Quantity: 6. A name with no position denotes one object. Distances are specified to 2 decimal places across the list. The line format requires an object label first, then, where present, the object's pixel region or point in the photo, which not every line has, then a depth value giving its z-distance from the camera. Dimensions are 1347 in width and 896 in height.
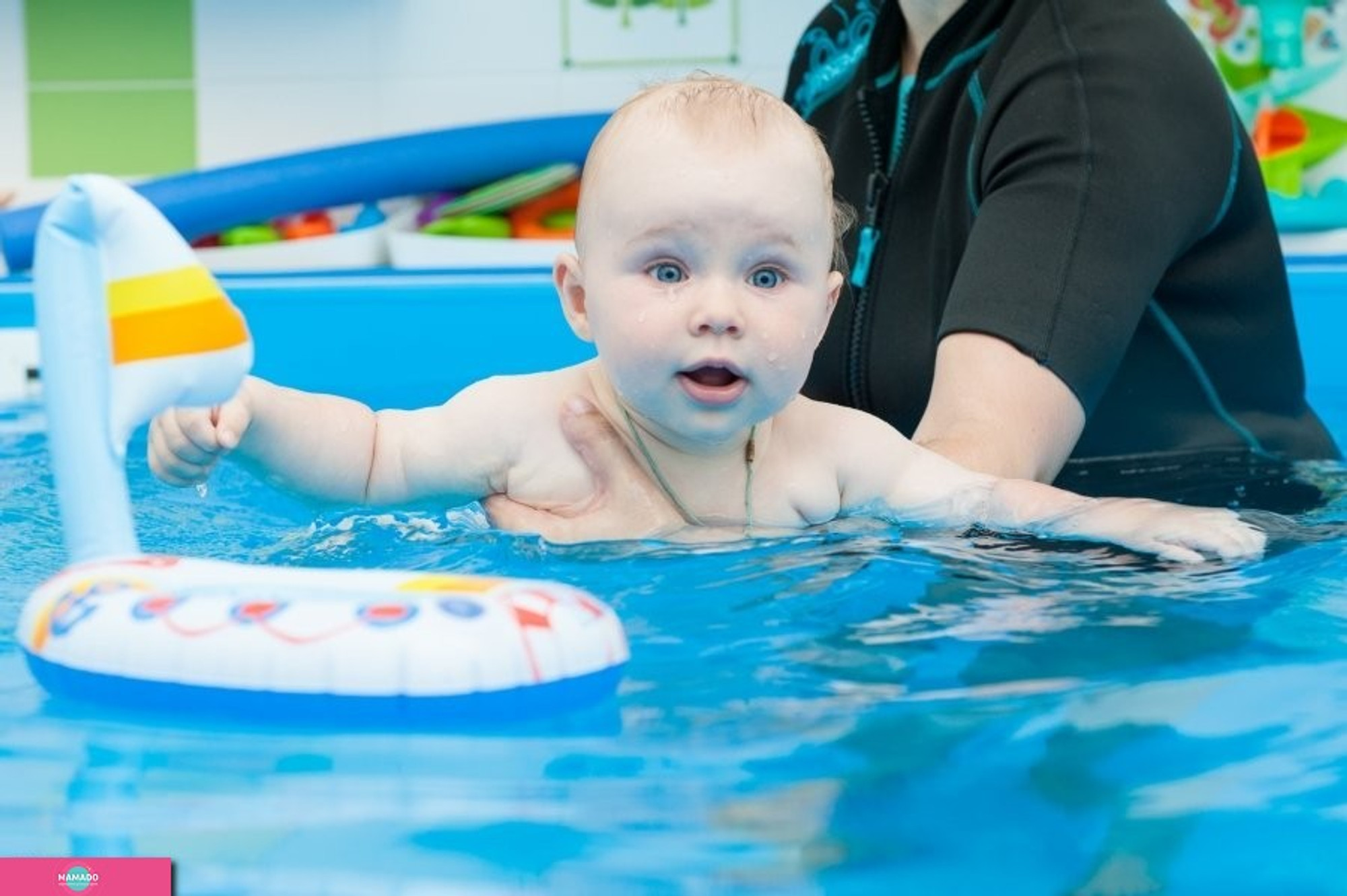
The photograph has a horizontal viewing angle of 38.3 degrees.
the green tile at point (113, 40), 4.66
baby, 1.52
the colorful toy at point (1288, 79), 4.17
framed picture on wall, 4.51
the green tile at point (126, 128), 4.68
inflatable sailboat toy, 0.97
